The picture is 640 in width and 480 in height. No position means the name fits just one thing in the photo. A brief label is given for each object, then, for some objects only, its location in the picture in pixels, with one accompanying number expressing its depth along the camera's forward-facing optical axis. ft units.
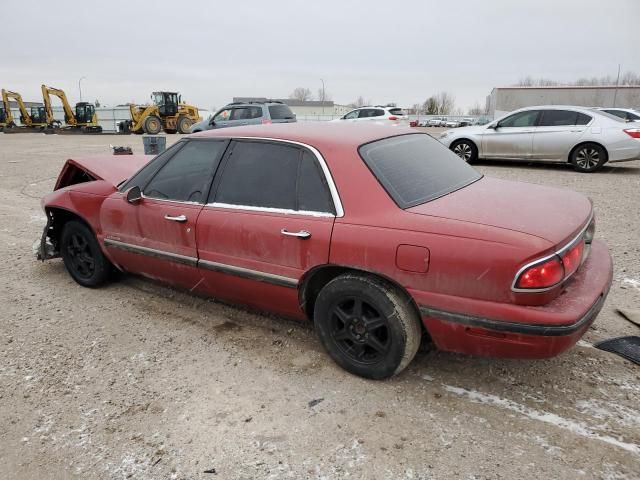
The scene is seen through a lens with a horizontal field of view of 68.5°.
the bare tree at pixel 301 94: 384.99
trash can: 32.24
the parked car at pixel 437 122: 182.60
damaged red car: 7.55
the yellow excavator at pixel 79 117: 106.73
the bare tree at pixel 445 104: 302.55
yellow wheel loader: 95.14
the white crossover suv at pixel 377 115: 62.49
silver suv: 50.93
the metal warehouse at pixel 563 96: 132.36
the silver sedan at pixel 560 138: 32.45
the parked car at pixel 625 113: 48.46
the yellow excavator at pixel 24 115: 105.81
